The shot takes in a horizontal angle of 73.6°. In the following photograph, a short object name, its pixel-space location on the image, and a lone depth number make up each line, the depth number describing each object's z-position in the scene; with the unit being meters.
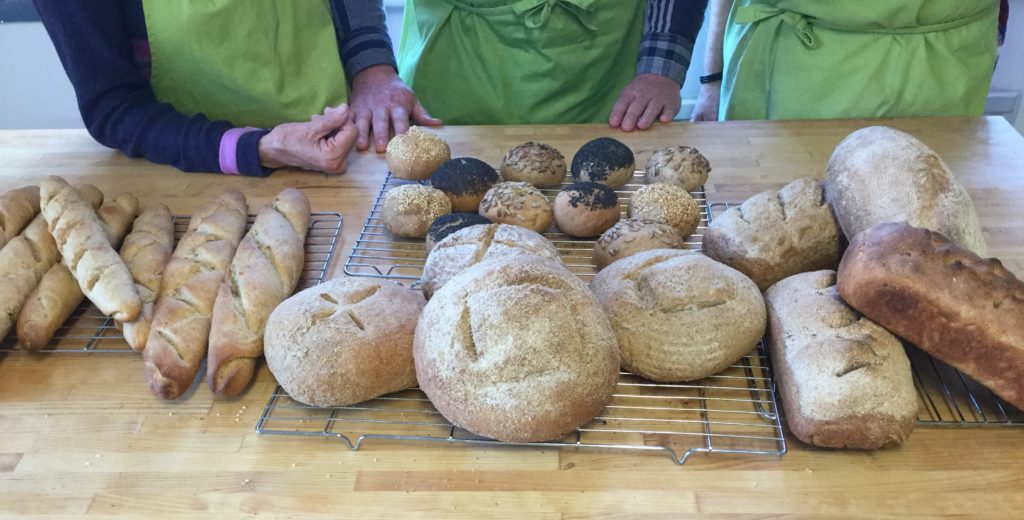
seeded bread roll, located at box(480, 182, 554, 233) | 1.83
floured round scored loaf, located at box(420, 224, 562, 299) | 1.51
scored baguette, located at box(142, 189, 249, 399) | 1.40
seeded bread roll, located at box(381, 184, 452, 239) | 1.84
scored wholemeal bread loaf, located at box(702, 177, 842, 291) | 1.57
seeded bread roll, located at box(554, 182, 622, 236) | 1.82
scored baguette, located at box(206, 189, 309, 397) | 1.41
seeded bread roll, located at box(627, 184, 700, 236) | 1.81
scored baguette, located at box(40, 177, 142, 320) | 1.50
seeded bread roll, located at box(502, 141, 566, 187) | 2.04
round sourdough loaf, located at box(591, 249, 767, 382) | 1.36
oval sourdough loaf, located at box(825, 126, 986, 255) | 1.43
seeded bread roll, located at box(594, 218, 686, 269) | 1.67
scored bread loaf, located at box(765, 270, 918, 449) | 1.22
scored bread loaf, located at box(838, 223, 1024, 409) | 1.24
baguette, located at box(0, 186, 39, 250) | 1.77
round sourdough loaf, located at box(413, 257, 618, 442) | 1.21
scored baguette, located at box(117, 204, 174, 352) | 1.49
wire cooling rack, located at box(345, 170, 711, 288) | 1.78
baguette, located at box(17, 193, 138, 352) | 1.51
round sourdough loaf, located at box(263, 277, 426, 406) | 1.32
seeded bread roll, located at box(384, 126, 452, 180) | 2.12
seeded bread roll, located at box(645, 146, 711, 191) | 2.00
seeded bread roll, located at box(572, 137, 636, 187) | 2.02
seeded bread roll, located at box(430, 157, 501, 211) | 1.96
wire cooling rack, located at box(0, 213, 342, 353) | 1.57
